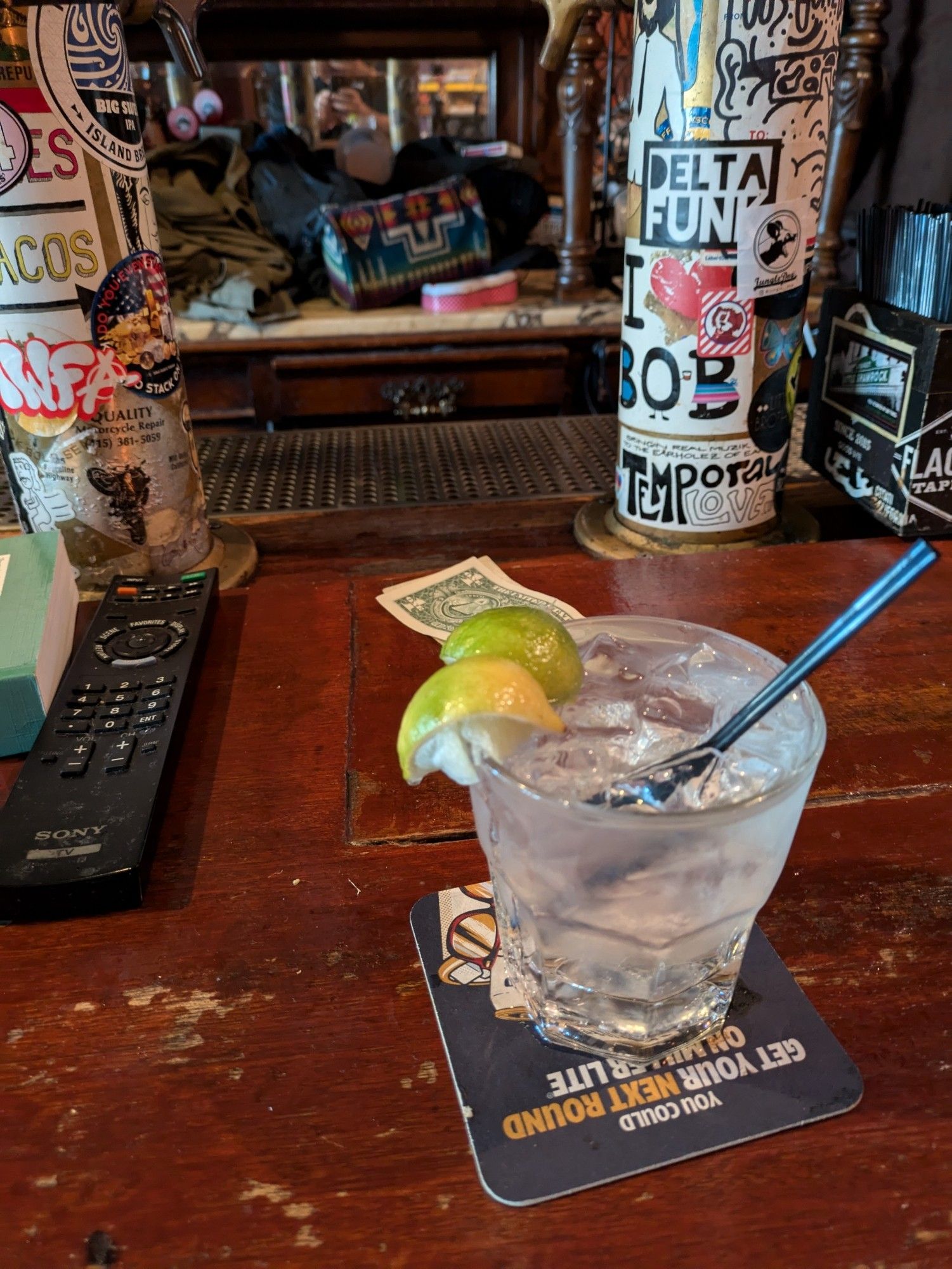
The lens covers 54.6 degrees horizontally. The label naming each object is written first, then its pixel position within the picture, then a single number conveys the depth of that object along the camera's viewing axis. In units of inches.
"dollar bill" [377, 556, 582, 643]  30.2
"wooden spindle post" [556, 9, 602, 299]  68.9
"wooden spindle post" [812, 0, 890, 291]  69.2
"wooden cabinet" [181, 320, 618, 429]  77.6
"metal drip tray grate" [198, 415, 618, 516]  45.8
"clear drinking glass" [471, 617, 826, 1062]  14.2
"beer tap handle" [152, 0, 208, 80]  33.8
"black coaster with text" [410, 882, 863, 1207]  14.2
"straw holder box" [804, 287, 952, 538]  34.1
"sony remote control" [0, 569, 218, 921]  19.0
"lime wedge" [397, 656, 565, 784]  15.0
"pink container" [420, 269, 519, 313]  78.7
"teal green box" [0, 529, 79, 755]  23.3
